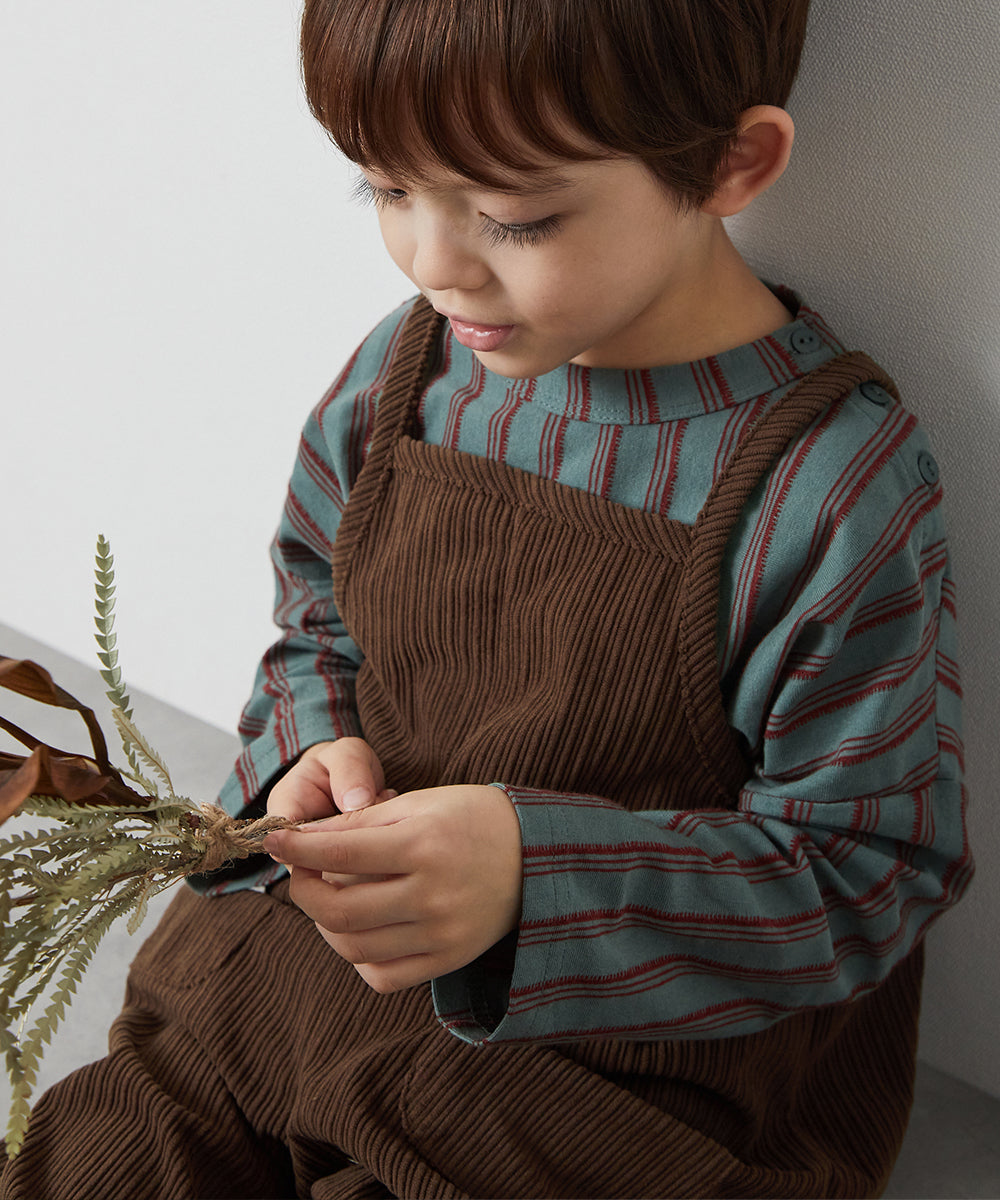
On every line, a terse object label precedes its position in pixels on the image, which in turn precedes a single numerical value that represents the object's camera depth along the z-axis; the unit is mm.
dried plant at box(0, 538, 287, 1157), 452
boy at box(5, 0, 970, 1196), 539
